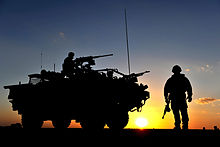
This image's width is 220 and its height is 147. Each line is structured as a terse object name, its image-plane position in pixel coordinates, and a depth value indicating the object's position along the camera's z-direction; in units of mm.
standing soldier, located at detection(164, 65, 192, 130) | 7992
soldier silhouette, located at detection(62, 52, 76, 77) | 11644
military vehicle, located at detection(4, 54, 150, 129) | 9359
